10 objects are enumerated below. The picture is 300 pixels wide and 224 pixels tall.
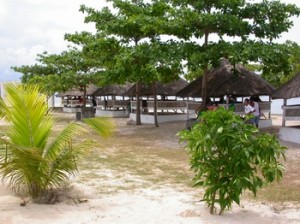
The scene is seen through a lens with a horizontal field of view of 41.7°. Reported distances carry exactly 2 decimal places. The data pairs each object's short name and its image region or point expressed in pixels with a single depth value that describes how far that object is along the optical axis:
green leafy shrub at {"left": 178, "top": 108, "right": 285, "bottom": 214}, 4.84
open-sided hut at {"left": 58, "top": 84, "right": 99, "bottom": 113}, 35.52
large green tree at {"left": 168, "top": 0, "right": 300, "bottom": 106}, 12.77
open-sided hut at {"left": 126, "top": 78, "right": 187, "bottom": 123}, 21.61
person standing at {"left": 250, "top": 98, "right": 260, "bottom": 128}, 14.71
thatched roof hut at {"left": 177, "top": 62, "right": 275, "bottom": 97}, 15.91
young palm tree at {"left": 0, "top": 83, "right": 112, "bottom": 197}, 5.67
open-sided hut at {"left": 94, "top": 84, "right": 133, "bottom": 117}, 27.44
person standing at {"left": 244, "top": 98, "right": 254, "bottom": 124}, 14.48
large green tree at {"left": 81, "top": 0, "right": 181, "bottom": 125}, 13.30
